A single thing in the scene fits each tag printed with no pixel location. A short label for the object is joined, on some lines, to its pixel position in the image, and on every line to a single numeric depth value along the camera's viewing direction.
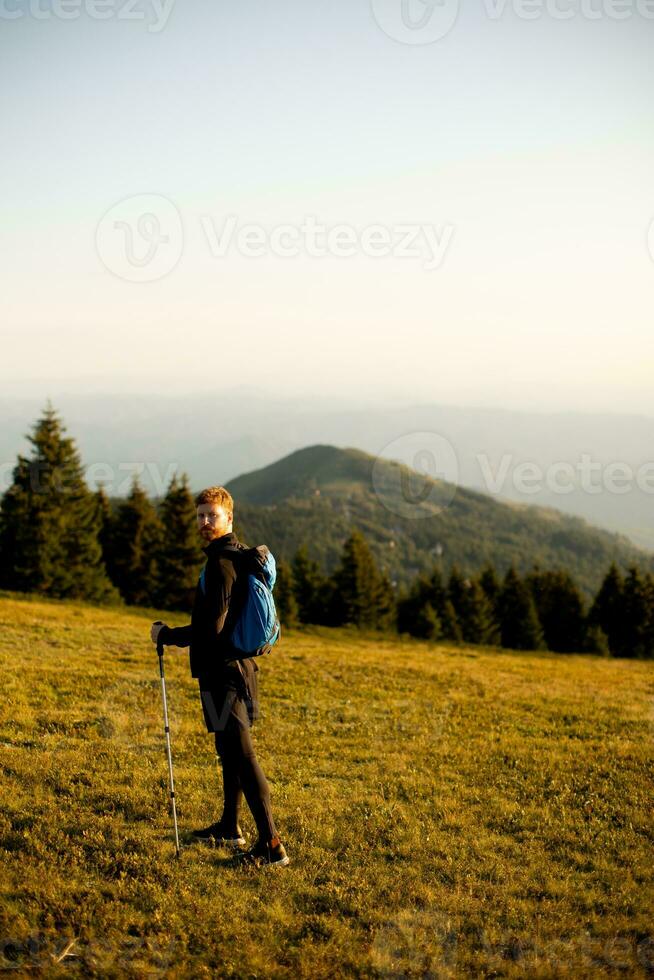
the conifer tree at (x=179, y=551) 57.25
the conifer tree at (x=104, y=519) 62.28
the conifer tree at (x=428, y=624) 76.44
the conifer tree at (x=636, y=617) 78.00
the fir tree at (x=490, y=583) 87.88
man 6.96
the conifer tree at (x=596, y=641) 75.81
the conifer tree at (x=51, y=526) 50.72
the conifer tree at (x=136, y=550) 61.47
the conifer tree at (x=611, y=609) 80.06
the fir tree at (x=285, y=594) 73.88
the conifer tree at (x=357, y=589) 74.81
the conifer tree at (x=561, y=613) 82.50
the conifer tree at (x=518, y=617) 79.44
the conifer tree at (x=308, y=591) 81.12
